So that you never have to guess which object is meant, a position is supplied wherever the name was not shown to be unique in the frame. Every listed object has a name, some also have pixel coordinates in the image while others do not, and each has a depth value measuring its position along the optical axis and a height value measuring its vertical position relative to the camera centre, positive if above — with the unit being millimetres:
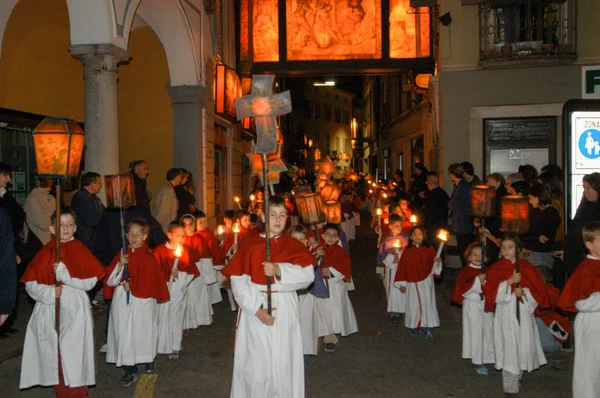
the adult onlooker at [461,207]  11180 -475
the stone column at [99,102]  10953 +1261
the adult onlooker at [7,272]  5453 -710
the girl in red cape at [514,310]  6562 -1296
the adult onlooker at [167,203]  10789 -347
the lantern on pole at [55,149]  6488 +310
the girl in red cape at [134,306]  7082 -1302
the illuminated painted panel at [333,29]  19156 +4169
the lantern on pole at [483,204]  7051 -270
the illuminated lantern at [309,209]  7289 -312
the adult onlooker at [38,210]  9922 -401
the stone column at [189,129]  15508 +1169
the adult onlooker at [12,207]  8492 -330
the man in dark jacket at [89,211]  8961 -395
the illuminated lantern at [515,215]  6664 -365
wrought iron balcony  14438 +3081
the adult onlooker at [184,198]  11488 -292
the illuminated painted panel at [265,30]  19594 +4264
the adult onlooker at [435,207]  12680 -532
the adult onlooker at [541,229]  8289 -625
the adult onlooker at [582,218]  7152 -436
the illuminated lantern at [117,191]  7129 -102
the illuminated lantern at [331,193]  10586 -213
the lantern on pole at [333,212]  8961 -426
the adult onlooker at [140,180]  9211 +14
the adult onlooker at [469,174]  11219 +60
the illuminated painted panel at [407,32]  18719 +4009
